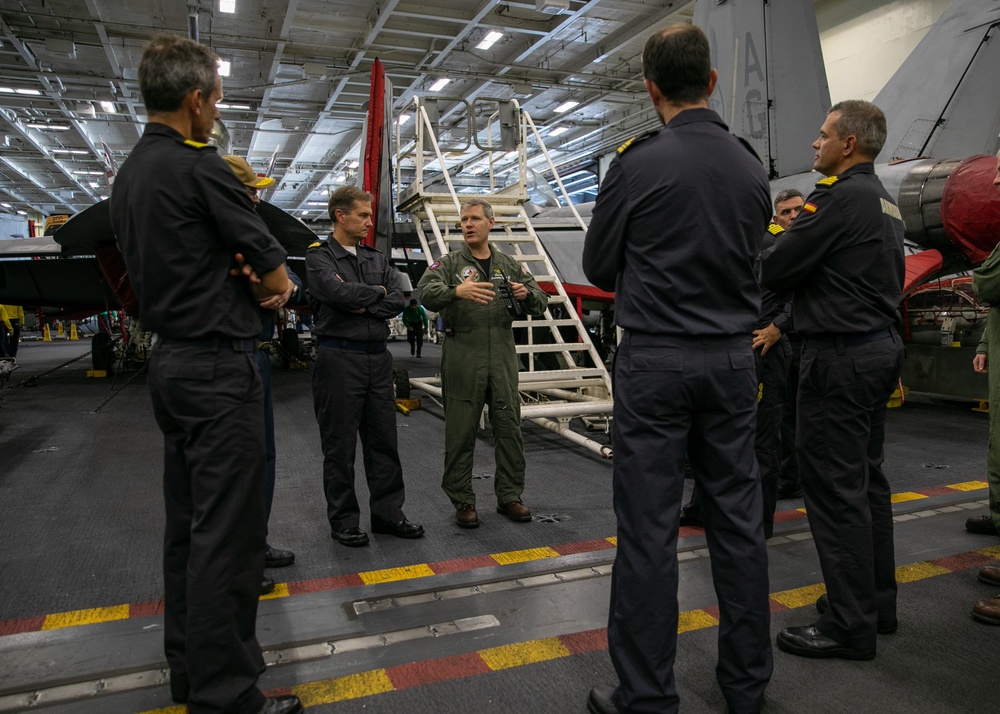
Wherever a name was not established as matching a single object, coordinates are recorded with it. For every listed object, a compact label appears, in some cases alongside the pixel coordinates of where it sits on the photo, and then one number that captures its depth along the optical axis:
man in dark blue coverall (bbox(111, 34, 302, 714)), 1.84
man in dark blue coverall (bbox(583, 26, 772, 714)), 1.85
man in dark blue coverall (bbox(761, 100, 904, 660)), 2.37
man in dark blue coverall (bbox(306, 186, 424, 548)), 3.48
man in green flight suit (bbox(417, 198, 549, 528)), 3.79
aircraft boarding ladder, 5.54
